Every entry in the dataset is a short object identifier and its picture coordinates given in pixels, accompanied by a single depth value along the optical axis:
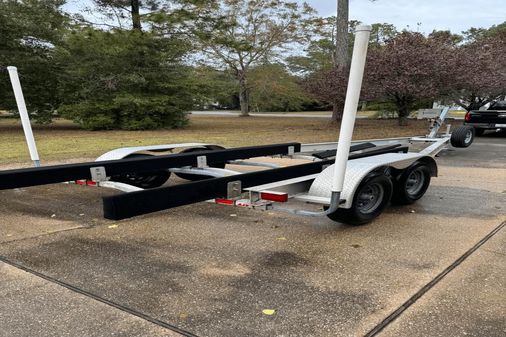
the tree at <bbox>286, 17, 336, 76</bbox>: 35.41
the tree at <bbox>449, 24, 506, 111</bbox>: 15.63
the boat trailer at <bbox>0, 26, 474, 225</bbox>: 3.45
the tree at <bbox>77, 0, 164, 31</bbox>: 20.09
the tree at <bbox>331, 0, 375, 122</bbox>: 19.55
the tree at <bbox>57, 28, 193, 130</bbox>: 19.00
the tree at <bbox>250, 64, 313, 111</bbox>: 36.03
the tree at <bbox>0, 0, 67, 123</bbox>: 17.70
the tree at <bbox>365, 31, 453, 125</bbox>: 15.46
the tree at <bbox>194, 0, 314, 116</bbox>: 32.75
